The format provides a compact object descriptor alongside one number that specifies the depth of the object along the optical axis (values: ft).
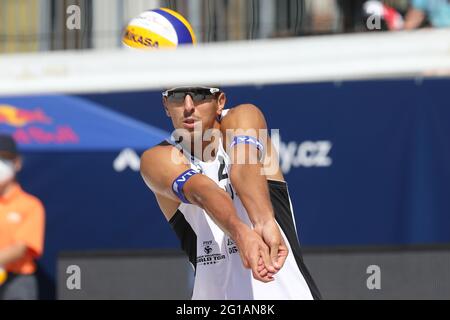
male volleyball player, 26.05
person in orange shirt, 51.80
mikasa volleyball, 33.90
